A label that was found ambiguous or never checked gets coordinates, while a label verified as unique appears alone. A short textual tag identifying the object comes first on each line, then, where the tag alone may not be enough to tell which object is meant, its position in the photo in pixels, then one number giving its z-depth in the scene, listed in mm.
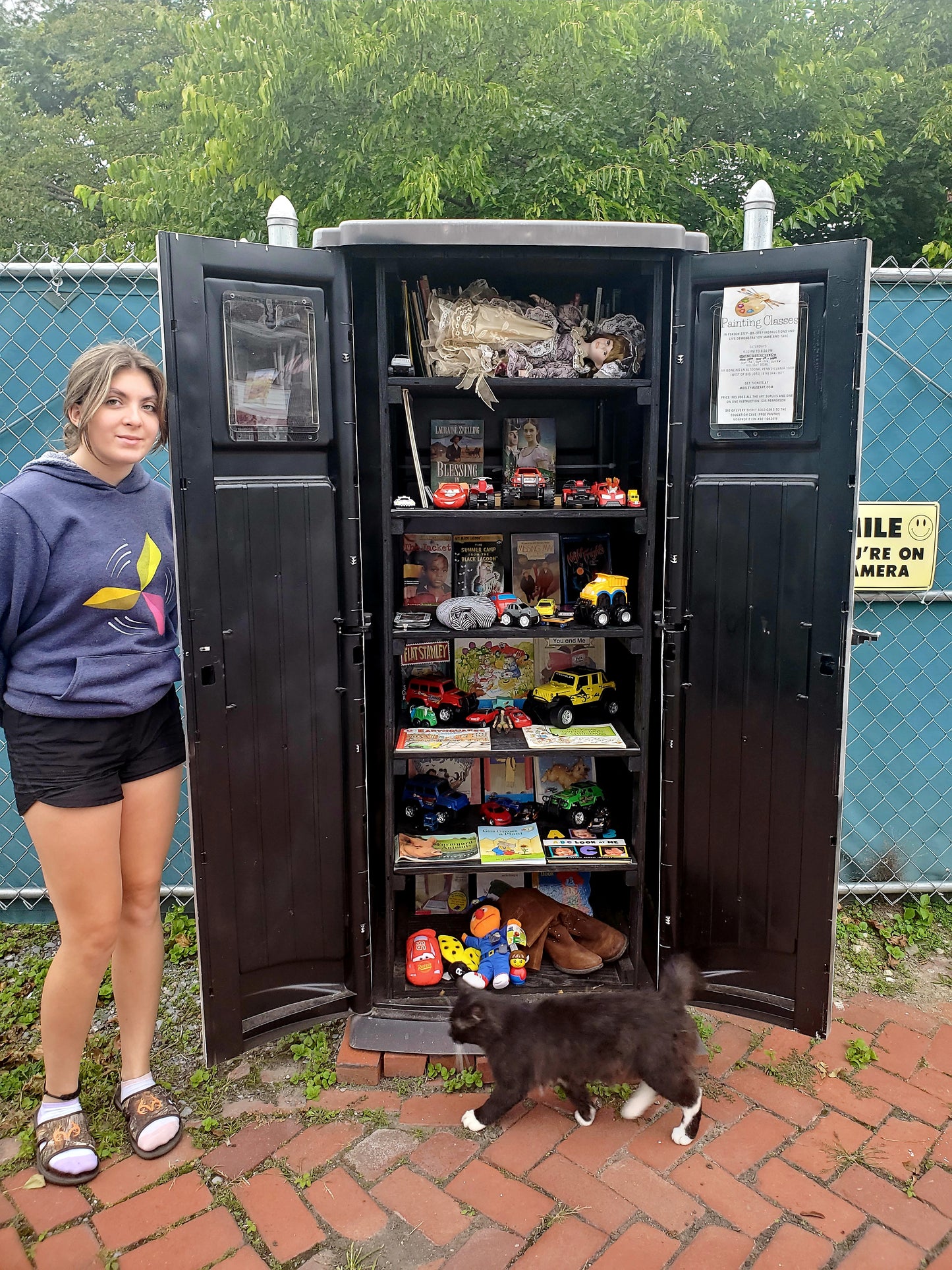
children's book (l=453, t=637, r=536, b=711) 3354
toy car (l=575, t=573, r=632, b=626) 2820
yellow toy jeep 3123
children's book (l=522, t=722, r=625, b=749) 2854
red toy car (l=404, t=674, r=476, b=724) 3131
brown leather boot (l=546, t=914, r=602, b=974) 2920
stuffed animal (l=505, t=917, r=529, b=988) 2871
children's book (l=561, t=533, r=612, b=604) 3273
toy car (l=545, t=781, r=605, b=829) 3123
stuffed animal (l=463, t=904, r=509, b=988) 2826
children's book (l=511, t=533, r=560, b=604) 3244
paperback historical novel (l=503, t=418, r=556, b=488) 3131
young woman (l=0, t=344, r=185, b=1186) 2092
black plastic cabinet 2381
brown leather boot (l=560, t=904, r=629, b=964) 2986
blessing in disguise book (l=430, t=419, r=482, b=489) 3129
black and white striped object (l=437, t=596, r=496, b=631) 2812
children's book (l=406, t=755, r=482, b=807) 3400
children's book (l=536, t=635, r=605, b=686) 3348
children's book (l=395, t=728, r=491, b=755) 2840
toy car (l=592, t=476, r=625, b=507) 2721
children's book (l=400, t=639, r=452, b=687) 3305
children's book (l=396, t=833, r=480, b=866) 2863
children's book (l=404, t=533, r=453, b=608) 3230
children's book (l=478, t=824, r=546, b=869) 2854
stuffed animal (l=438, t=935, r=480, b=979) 2920
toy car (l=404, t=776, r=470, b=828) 3150
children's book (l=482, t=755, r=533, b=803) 3412
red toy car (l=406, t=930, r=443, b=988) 2873
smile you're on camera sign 3318
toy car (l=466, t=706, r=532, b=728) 3109
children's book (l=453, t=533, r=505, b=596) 3215
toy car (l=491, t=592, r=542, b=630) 2834
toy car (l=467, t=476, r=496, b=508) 2789
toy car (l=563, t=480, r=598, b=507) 2773
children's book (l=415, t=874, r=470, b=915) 3281
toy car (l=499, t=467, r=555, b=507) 2770
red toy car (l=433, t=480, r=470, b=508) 2730
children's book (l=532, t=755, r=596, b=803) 3412
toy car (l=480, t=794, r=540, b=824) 3148
